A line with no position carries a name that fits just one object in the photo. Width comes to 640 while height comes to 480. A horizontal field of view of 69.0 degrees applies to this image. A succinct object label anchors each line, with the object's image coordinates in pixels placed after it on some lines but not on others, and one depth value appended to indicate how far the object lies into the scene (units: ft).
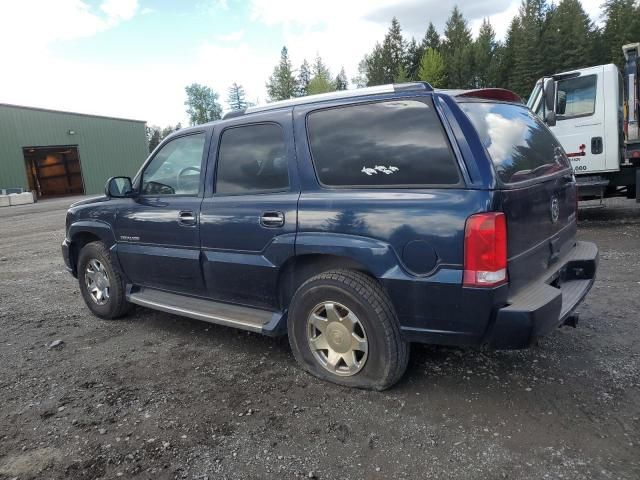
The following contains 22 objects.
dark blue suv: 8.26
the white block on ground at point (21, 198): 90.94
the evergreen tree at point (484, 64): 222.48
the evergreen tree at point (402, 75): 243.60
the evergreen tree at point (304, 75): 293.64
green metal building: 101.50
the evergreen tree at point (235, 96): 348.18
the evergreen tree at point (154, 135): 295.23
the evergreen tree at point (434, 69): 229.39
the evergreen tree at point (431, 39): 271.69
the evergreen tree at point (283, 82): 267.39
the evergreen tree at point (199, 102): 314.14
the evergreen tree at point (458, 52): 229.45
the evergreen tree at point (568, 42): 189.37
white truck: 25.11
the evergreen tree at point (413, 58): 268.80
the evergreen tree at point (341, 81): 286.25
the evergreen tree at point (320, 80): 243.40
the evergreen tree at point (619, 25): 169.07
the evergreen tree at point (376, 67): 269.44
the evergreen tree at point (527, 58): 196.95
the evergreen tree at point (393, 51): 268.82
